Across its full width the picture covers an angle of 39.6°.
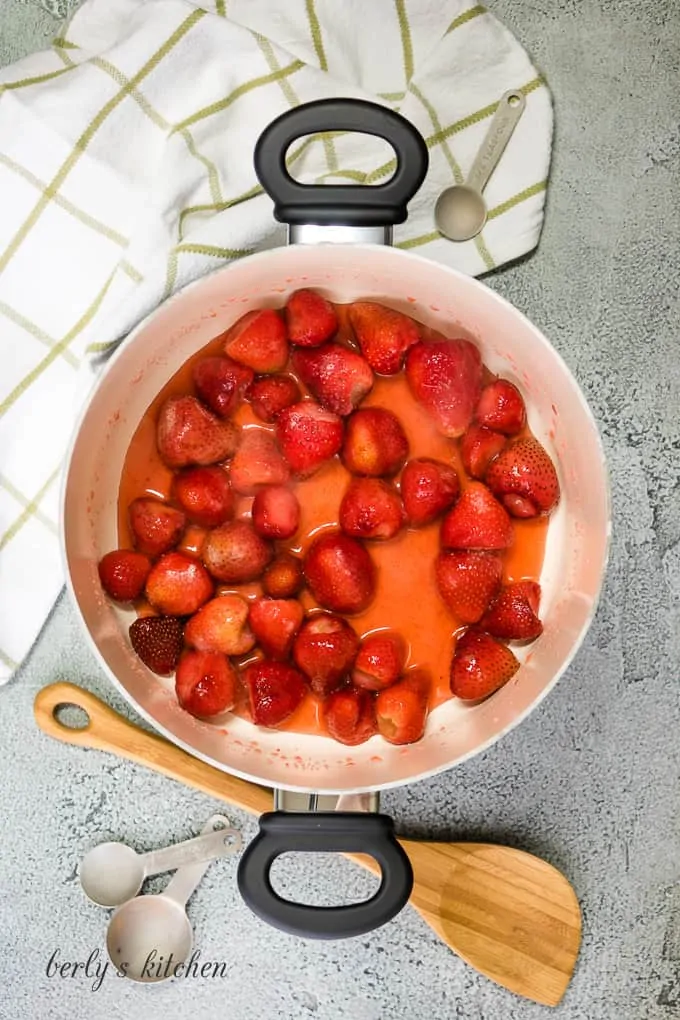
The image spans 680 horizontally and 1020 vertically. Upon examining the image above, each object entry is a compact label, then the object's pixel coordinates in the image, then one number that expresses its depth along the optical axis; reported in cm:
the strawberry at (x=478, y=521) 72
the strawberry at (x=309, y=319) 73
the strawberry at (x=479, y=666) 73
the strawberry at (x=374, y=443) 72
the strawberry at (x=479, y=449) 74
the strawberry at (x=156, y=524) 73
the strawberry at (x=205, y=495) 73
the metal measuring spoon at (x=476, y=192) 79
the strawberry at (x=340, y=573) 72
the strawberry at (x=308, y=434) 72
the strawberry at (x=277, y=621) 73
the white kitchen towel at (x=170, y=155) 76
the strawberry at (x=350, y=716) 73
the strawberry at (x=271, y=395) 73
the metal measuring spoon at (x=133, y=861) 83
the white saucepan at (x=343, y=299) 62
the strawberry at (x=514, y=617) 74
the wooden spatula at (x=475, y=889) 82
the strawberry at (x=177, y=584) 73
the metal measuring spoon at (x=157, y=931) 84
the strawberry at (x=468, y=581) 73
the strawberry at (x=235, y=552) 72
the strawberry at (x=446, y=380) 72
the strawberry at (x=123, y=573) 73
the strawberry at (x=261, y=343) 73
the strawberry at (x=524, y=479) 73
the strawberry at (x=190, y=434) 72
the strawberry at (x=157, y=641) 73
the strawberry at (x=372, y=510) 73
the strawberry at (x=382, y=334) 73
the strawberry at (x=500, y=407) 74
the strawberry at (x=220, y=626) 73
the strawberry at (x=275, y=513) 73
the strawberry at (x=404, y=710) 73
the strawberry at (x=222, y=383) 73
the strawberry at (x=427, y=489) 73
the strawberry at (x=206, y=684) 72
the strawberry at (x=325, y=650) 72
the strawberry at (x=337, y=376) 73
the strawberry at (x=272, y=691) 72
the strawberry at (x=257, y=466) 73
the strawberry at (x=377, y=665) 73
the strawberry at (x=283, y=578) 73
